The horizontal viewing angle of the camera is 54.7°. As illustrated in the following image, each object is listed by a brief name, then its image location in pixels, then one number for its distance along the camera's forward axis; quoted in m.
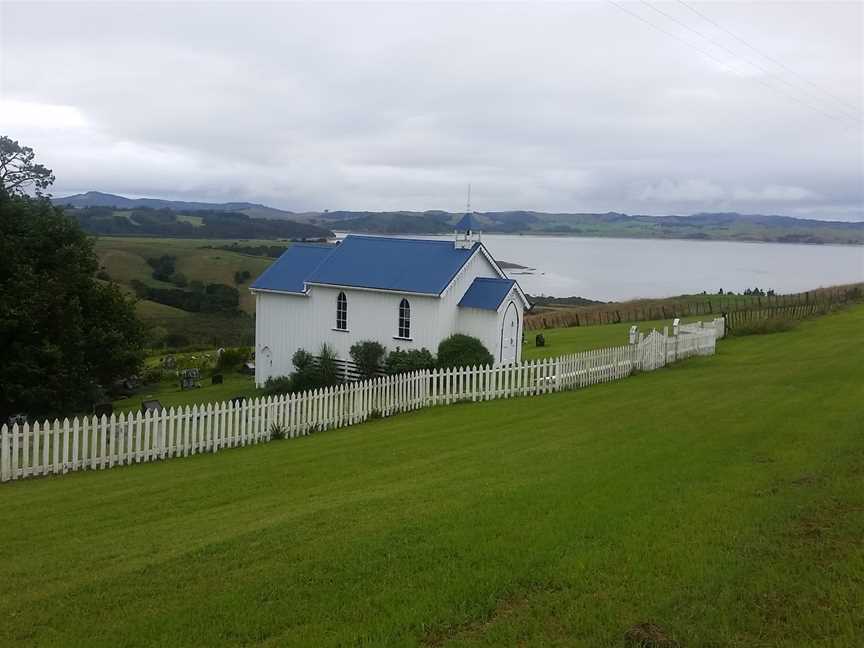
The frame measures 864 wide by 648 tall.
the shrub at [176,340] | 59.47
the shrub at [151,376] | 35.84
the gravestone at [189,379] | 33.47
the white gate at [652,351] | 26.98
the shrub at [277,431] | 18.23
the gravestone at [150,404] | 24.81
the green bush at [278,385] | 29.61
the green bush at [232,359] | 37.74
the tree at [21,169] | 37.59
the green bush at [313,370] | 28.73
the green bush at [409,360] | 26.81
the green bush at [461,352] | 26.44
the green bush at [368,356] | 28.27
